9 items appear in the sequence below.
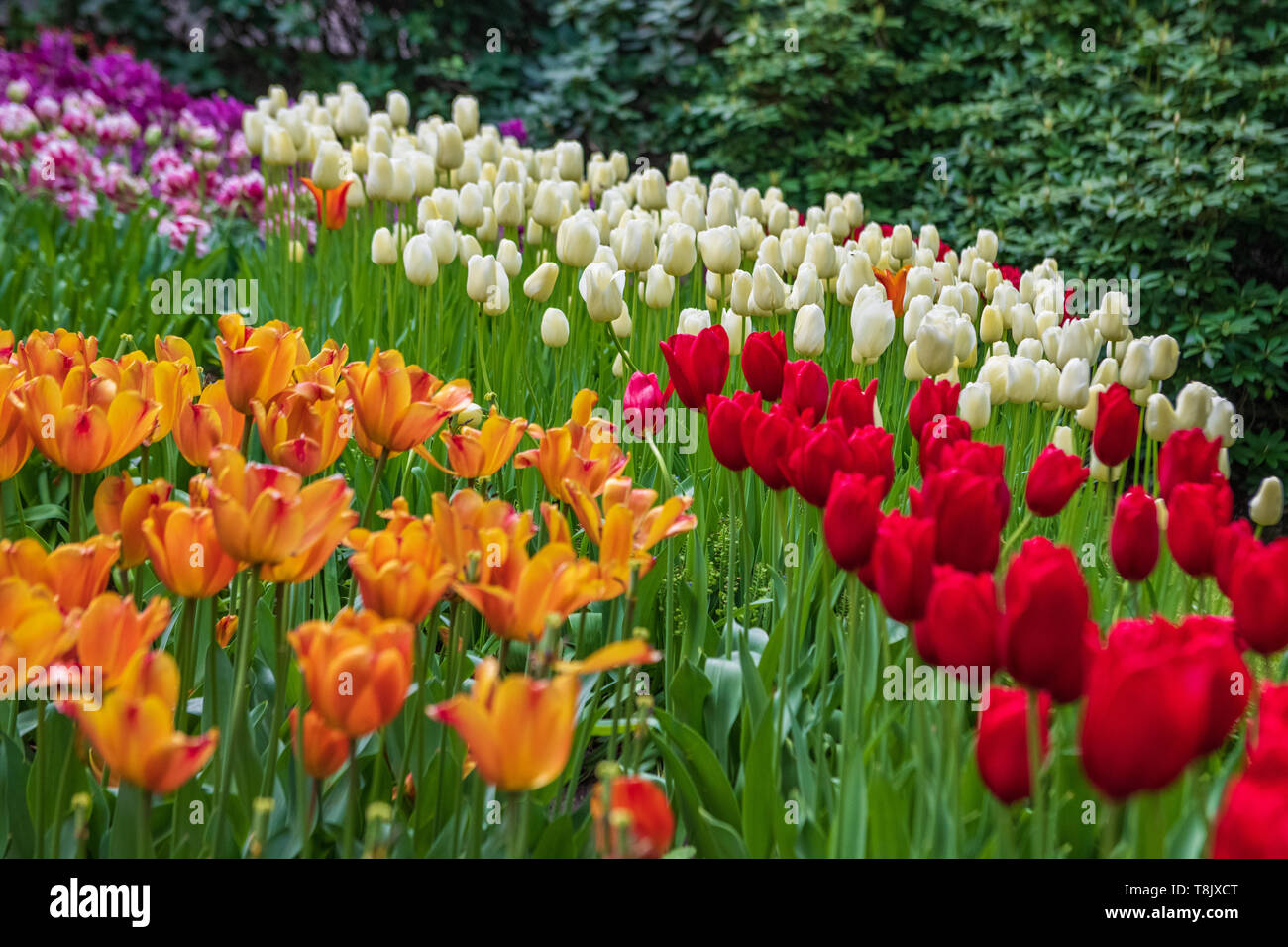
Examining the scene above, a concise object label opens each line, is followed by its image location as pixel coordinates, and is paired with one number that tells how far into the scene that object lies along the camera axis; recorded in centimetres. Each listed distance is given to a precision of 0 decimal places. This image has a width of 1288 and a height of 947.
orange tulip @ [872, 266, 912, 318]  298
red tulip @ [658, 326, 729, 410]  191
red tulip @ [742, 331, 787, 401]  197
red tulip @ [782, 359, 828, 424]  179
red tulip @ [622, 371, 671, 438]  202
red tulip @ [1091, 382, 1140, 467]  176
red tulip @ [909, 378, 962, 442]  182
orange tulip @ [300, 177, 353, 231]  375
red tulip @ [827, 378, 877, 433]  173
